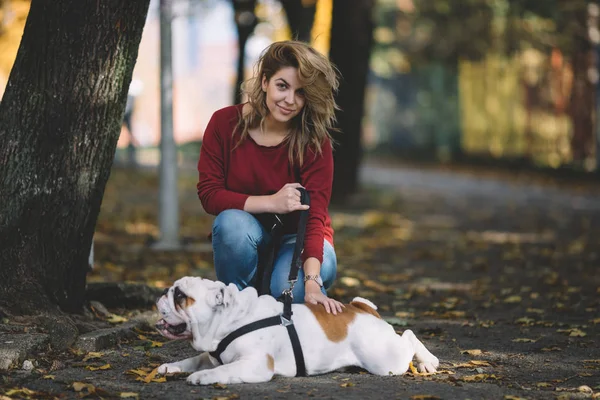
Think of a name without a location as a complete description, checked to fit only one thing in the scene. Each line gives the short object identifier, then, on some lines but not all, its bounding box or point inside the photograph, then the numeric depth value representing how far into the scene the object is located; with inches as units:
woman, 356.2
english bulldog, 301.5
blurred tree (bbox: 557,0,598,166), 1509.7
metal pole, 686.9
